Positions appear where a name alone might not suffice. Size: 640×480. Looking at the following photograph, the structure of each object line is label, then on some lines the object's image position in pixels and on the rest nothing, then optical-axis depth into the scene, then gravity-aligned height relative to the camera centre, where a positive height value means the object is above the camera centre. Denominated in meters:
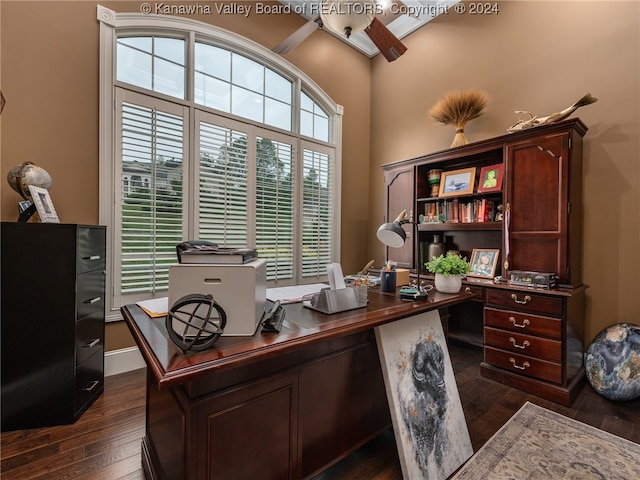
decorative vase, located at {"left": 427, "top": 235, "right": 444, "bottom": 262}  3.32 -0.10
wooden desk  0.96 -0.65
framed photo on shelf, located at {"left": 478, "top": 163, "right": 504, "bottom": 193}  2.83 +0.63
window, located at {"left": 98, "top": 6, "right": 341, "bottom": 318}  2.57 +0.88
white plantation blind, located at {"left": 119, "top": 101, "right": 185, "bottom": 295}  2.59 +0.38
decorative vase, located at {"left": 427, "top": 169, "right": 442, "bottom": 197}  3.38 +0.70
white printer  1.01 -0.17
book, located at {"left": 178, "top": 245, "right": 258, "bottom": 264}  1.05 -0.07
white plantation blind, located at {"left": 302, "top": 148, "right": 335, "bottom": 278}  3.88 +0.36
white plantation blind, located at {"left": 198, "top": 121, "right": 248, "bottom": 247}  2.98 +0.55
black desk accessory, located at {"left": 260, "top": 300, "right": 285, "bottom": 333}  1.11 -0.33
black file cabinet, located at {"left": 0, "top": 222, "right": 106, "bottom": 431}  1.81 -0.56
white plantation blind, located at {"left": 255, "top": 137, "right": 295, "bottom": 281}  3.41 +0.38
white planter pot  1.88 -0.28
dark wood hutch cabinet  2.27 -0.17
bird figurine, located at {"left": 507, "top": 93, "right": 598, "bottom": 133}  2.31 +1.06
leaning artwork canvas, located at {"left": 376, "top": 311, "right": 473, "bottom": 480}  1.42 -0.84
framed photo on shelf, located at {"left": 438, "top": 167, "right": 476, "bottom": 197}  3.09 +0.64
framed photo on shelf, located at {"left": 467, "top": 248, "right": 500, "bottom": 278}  2.91 -0.22
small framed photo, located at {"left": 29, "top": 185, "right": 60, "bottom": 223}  1.95 +0.21
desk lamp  1.62 +0.01
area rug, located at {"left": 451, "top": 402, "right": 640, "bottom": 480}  1.52 -1.20
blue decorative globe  2.14 -0.92
